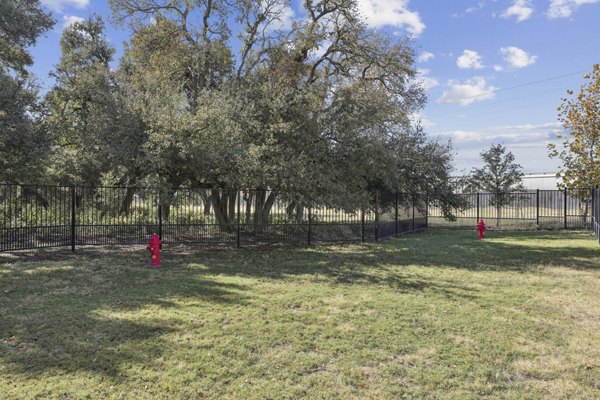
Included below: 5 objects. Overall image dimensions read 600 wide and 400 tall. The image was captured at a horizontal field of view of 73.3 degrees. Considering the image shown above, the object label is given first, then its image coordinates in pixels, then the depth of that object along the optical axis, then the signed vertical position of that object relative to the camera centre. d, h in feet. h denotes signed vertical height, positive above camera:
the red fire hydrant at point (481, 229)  56.58 -3.46
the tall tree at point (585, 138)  35.81 +6.01
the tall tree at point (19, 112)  40.83 +9.76
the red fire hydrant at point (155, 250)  31.53 -3.52
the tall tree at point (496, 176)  79.25 +5.68
